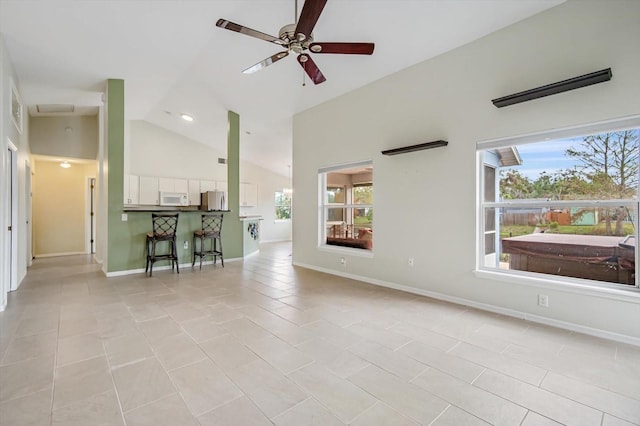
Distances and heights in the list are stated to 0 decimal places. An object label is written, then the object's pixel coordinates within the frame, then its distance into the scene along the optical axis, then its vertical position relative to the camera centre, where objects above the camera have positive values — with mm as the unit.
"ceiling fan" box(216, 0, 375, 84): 2387 +1586
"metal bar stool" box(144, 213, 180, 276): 5242 -446
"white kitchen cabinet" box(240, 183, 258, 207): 10117 +575
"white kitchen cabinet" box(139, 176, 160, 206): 8047 +546
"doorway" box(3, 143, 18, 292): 4059 -86
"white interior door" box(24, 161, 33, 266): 5344 +133
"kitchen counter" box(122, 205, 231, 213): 5386 +115
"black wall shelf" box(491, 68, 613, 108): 2543 +1136
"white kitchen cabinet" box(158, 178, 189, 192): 8375 +755
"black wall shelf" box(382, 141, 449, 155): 3635 +821
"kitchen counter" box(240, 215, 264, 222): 6893 -159
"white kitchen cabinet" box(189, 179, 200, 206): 9008 +573
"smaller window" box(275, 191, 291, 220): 11594 +249
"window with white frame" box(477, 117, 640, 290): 2705 +77
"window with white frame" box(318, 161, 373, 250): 4992 +105
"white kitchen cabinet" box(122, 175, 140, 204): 7729 +572
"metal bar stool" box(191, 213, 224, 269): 5887 -469
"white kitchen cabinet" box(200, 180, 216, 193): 9281 +811
